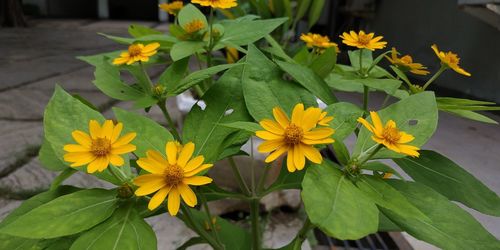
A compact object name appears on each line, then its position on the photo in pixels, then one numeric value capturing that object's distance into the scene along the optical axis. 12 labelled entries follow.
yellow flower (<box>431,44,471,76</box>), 0.54
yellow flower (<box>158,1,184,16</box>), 0.79
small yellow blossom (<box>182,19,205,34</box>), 0.58
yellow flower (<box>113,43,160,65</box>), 0.52
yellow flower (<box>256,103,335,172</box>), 0.35
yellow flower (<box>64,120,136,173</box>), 0.36
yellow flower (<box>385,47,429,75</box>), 0.56
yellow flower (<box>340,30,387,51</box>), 0.53
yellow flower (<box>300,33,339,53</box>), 0.67
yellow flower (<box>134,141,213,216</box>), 0.35
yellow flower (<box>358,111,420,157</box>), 0.36
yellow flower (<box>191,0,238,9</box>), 0.52
